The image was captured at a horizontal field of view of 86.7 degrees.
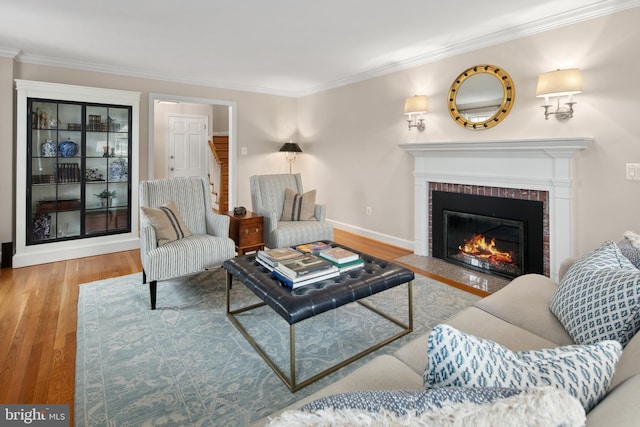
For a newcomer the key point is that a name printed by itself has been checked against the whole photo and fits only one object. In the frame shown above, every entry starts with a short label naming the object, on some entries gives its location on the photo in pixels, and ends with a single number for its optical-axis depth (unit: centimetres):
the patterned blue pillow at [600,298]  110
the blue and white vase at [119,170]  433
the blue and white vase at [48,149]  387
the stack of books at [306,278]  195
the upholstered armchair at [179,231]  265
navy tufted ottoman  174
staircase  696
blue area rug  162
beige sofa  59
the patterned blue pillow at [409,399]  60
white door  643
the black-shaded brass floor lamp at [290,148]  566
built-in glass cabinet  373
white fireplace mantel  287
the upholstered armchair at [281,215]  349
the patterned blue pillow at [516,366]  68
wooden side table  337
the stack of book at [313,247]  248
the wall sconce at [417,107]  386
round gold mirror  322
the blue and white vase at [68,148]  397
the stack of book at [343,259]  221
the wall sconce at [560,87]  267
